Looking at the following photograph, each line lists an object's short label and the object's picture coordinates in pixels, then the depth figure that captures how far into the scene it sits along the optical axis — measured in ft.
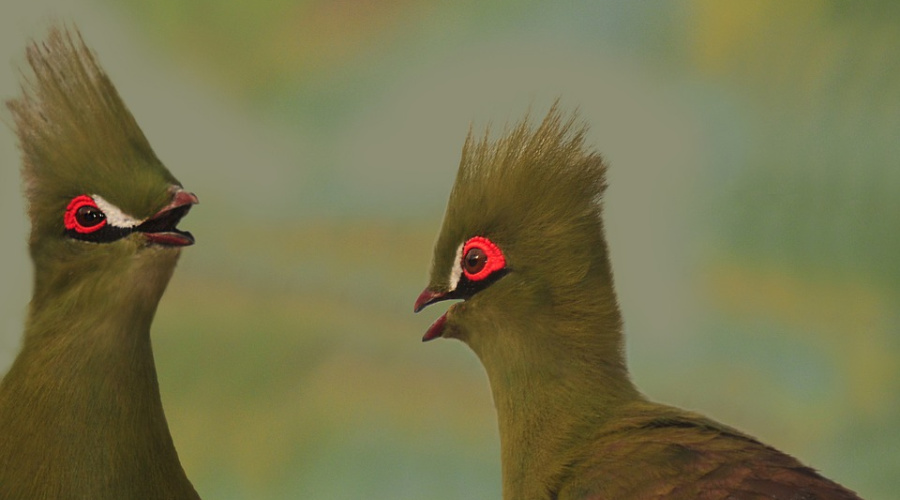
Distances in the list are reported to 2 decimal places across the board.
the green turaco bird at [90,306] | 13.80
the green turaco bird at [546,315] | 13.75
